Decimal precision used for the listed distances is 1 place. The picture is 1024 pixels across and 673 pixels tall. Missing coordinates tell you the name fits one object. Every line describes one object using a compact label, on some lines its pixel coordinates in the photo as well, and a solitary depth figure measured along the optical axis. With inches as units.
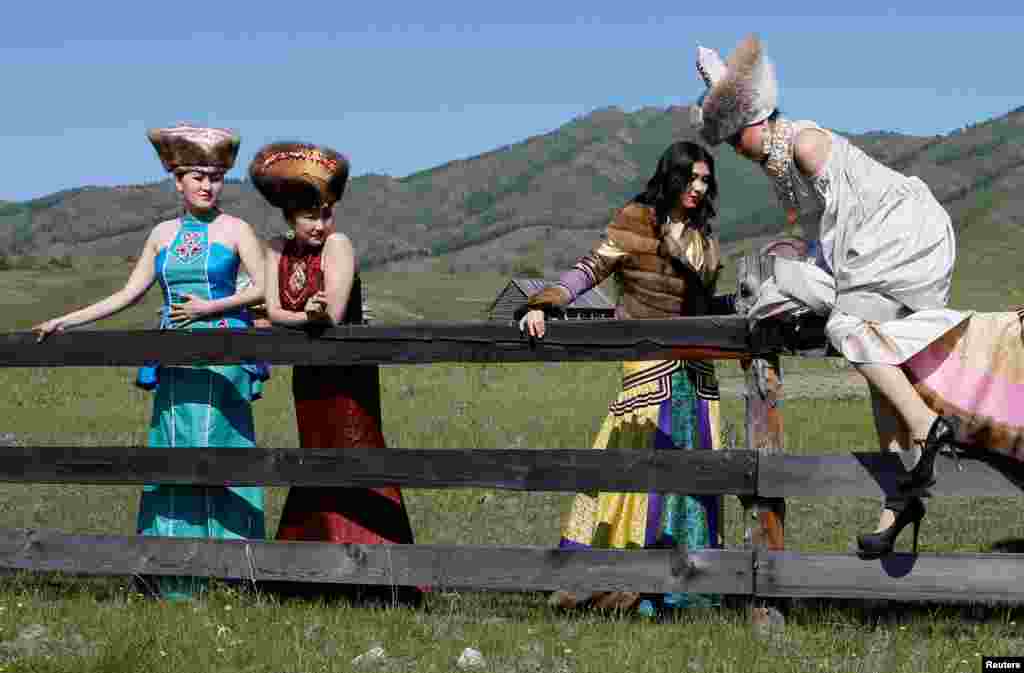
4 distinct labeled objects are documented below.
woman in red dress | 251.4
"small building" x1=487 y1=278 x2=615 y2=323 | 2383.1
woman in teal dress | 261.9
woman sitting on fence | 194.1
